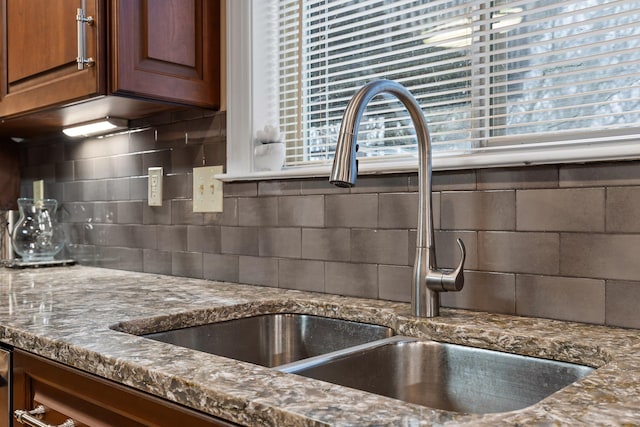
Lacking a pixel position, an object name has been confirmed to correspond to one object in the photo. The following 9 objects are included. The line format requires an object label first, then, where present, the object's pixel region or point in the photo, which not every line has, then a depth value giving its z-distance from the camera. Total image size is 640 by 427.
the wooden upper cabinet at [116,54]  1.55
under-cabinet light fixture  2.00
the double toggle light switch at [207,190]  1.76
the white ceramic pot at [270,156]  1.62
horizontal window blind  1.15
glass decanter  2.27
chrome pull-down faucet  1.11
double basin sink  0.96
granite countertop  0.63
